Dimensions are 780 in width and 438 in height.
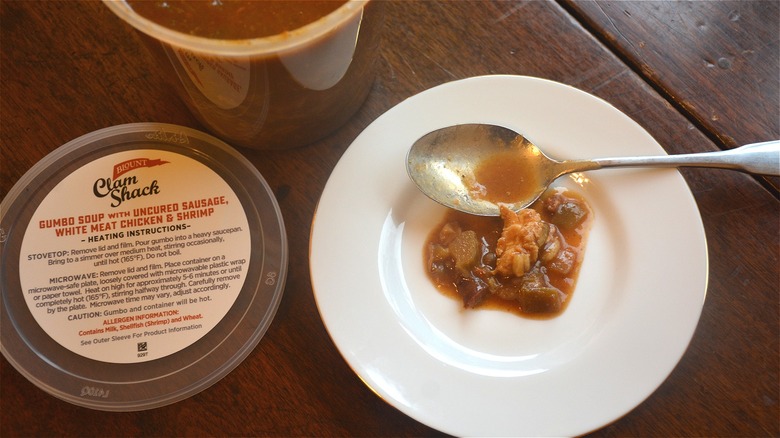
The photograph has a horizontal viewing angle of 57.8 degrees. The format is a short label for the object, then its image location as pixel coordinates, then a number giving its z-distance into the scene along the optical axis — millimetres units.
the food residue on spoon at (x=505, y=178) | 294
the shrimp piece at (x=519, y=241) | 279
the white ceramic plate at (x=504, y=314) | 259
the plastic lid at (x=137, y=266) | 278
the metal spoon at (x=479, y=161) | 286
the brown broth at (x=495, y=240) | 283
